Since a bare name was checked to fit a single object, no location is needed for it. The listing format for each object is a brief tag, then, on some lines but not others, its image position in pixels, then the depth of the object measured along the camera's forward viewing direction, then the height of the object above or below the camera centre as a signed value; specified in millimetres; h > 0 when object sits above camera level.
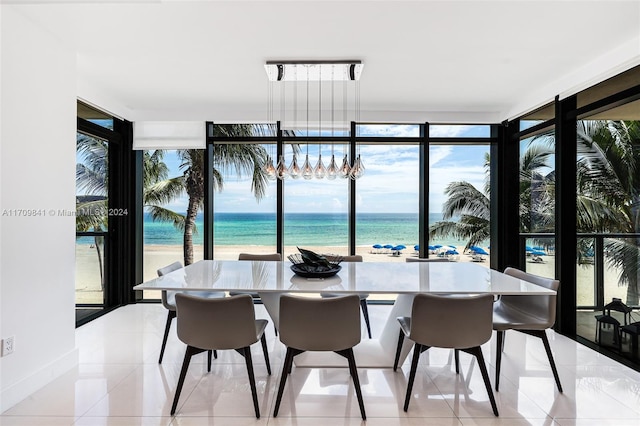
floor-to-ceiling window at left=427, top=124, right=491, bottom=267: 4641 +206
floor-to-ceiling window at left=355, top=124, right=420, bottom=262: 4523 +451
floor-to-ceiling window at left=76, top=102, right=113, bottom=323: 3760 +62
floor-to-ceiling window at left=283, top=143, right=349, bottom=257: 4652 +238
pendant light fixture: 2932 +1315
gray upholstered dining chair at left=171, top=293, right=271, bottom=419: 1987 -663
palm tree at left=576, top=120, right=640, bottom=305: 2779 +243
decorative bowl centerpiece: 2552 -413
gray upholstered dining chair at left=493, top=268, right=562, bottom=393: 2350 -764
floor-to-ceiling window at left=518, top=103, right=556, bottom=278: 3691 +279
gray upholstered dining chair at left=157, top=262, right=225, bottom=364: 2738 -722
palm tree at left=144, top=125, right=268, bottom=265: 4688 +413
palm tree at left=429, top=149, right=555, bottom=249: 4629 +25
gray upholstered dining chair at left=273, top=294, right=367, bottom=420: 1967 -657
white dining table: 2137 -469
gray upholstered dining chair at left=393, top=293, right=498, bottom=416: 2006 -656
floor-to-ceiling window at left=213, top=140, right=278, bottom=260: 4710 +364
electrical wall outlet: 2104 -830
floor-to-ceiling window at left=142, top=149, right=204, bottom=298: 4688 +177
